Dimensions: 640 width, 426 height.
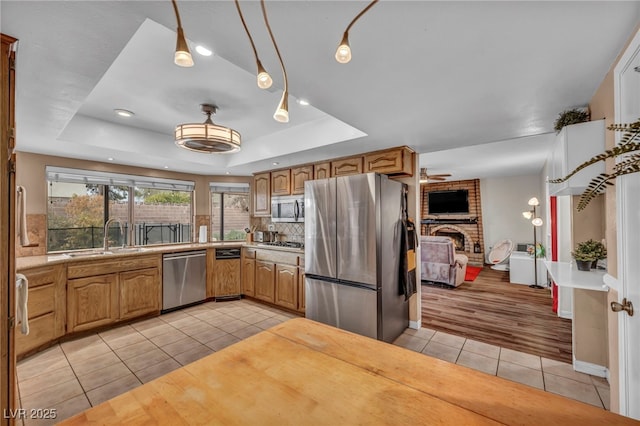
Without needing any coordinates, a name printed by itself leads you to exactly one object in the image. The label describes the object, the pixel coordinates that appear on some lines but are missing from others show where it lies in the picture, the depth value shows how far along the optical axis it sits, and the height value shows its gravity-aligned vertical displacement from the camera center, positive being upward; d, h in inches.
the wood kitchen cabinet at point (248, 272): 170.4 -37.3
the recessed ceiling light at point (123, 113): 109.4 +44.2
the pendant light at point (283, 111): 38.5 +15.4
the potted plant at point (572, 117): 78.4 +28.7
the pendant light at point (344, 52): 31.7 +19.7
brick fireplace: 290.7 -12.0
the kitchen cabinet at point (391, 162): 124.6 +25.5
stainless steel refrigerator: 105.9 -17.4
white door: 51.7 -6.5
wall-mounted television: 298.7 +13.4
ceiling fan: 217.1 +33.4
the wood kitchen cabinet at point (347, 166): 138.0 +25.7
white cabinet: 72.4 +17.8
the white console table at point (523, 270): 202.3 -46.5
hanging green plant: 34.7 +8.0
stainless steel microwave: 164.9 +4.1
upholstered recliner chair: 199.5 -38.6
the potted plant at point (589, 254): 90.1 -14.7
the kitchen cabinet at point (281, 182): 170.7 +21.8
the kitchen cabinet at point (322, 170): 149.4 +25.4
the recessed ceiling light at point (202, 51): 67.4 +43.2
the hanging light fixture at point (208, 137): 89.6 +27.5
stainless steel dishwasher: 150.3 -37.5
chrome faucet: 146.7 -9.7
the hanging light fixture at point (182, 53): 30.1 +18.9
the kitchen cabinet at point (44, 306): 102.8 -36.9
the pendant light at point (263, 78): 35.6 +18.6
